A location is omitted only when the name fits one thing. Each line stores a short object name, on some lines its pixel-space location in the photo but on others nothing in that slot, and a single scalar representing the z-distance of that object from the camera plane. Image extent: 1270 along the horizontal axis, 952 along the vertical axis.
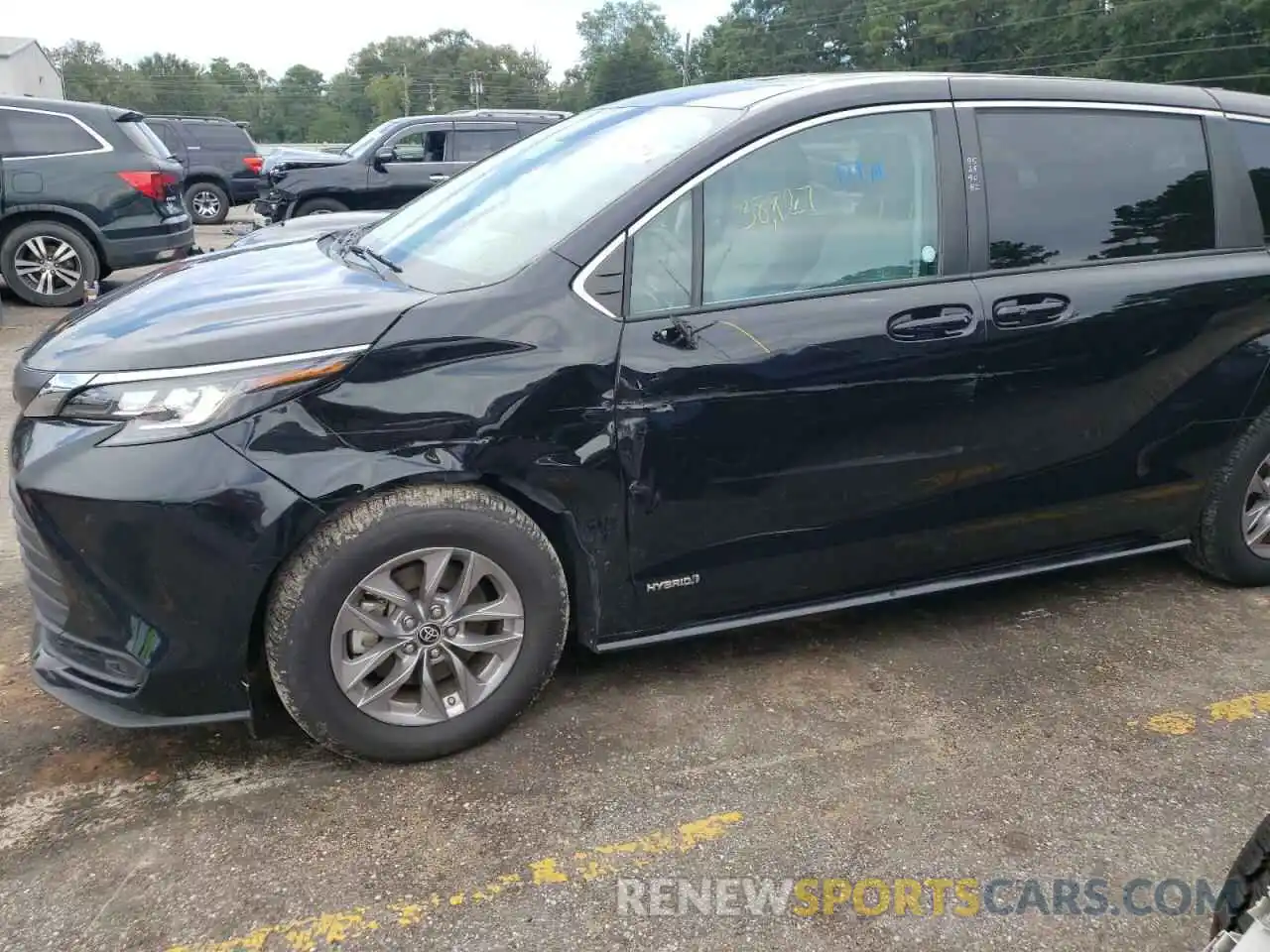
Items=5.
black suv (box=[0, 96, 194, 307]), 9.42
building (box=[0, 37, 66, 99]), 57.50
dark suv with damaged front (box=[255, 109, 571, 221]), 13.91
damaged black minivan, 2.55
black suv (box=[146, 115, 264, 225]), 18.81
